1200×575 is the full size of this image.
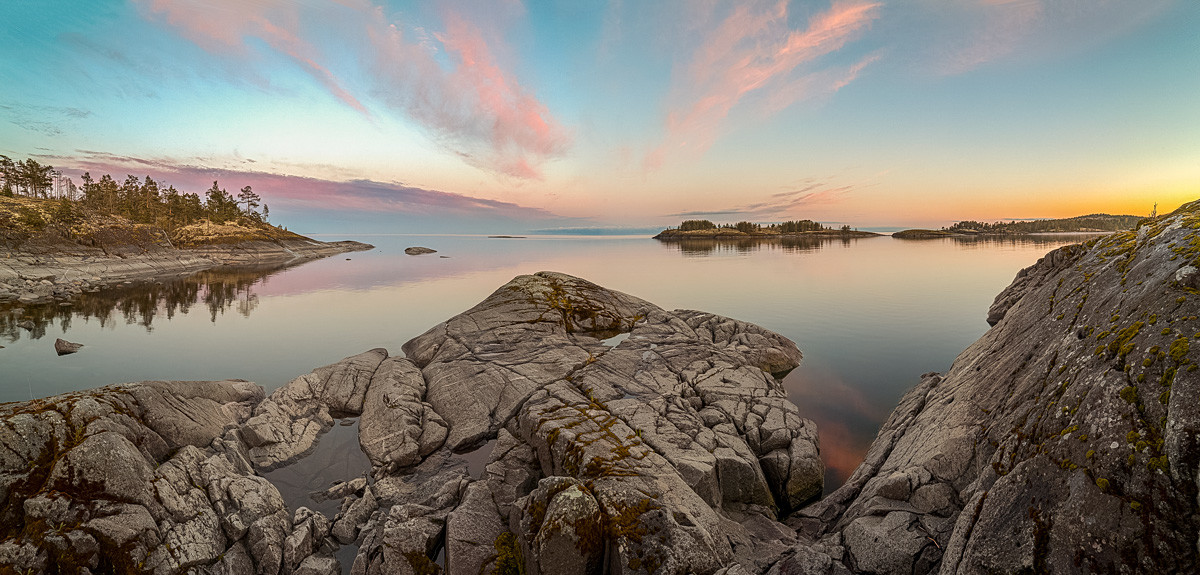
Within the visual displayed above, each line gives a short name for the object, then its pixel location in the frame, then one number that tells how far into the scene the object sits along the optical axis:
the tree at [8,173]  109.61
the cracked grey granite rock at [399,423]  14.60
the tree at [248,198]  177.50
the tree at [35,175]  115.06
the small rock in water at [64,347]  26.66
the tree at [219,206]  142.74
